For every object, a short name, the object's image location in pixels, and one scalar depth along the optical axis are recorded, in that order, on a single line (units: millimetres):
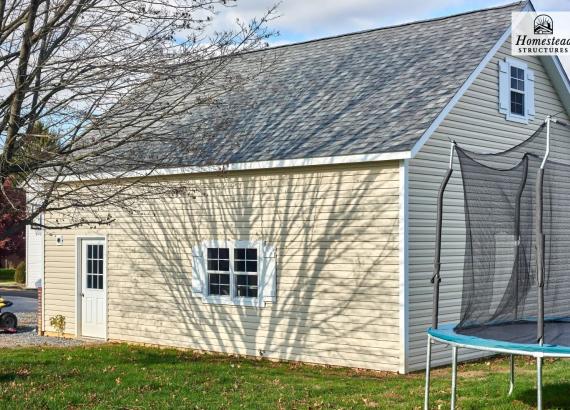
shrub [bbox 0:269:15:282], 46762
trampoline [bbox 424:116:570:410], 8625
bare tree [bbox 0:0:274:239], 10703
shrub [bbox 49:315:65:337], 18781
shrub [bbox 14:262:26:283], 42469
